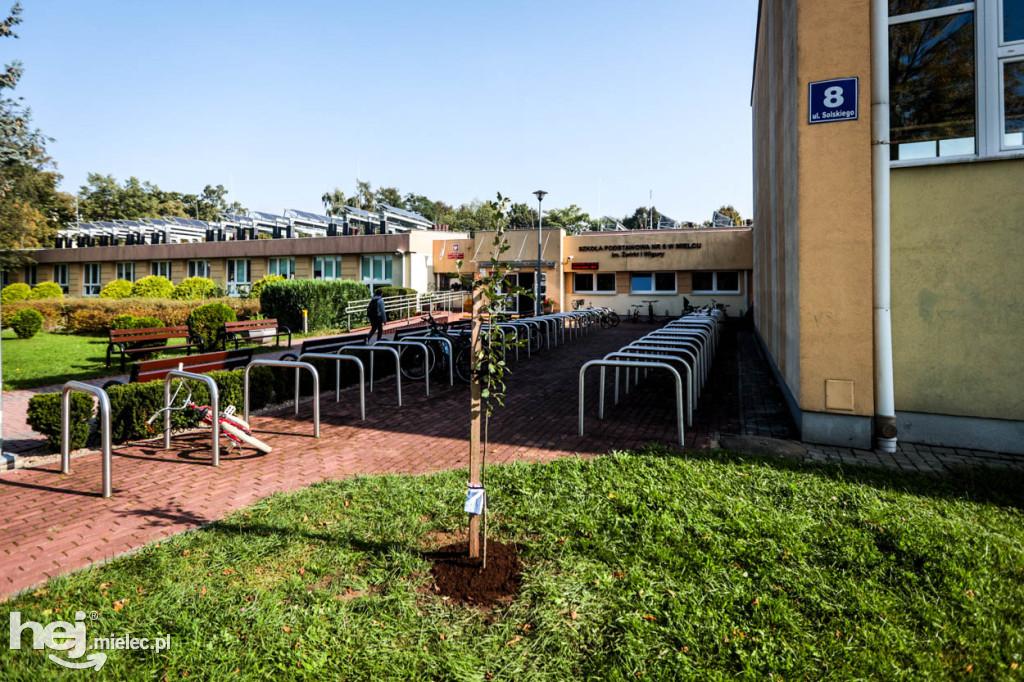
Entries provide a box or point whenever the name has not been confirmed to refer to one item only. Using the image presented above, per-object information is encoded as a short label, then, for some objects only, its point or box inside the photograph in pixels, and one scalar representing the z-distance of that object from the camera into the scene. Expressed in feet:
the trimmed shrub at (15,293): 98.19
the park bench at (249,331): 50.57
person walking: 50.16
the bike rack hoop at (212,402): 18.95
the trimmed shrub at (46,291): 101.07
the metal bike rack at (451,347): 35.47
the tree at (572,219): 217.77
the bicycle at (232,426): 20.39
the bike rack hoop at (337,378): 26.09
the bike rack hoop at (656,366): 21.38
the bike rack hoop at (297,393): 23.32
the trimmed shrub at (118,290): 104.66
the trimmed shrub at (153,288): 100.32
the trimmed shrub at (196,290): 102.42
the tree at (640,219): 284.61
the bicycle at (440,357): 36.65
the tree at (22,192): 55.52
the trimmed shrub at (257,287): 93.12
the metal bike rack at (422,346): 32.81
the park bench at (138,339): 40.42
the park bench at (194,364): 22.33
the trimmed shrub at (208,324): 51.44
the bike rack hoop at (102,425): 16.15
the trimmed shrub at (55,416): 19.65
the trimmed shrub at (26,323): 63.21
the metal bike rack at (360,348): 29.85
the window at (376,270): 109.91
